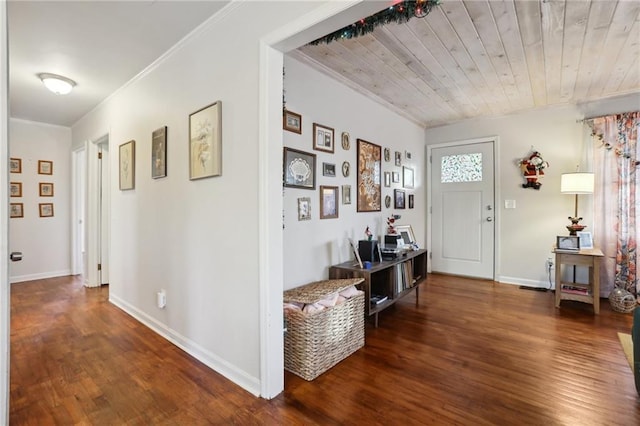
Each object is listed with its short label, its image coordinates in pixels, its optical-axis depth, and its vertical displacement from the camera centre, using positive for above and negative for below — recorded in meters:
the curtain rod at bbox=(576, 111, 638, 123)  3.43 +1.11
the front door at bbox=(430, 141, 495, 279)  4.33 +0.02
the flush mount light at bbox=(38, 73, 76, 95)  2.81 +1.24
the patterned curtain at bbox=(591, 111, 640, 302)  3.28 +0.15
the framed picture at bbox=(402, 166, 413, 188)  4.17 +0.48
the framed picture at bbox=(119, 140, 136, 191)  2.90 +0.47
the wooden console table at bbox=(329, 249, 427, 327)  2.55 -0.65
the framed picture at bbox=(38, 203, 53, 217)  4.54 +0.04
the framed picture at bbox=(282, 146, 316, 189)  2.38 +0.35
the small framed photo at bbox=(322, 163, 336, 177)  2.75 +0.39
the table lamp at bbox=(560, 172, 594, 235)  3.29 +0.28
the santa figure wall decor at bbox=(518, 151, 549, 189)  3.89 +0.55
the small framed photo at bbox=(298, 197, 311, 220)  2.49 +0.03
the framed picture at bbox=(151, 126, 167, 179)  2.47 +0.50
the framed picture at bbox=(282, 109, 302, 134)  2.36 +0.73
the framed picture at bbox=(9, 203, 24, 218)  4.29 +0.03
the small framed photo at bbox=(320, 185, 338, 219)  2.71 +0.08
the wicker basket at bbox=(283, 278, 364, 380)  1.90 -0.83
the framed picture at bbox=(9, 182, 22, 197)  4.27 +0.33
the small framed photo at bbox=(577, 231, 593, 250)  3.32 -0.34
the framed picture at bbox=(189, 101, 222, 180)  1.94 +0.48
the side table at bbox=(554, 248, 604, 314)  3.00 -0.74
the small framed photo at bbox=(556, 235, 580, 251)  3.21 -0.35
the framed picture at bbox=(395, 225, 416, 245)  3.69 -0.28
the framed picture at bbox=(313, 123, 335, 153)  2.65 +0.67
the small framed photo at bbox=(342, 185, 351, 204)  2.98 +0.17
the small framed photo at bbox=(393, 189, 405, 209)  3.93 +0.17
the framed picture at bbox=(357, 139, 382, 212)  3.23 +0.39
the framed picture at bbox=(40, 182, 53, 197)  4.53 +0.35
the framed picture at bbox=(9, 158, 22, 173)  4.29 +0.68
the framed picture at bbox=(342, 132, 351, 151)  2.98 +0.70
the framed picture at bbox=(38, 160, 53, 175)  4.51 +0.68
